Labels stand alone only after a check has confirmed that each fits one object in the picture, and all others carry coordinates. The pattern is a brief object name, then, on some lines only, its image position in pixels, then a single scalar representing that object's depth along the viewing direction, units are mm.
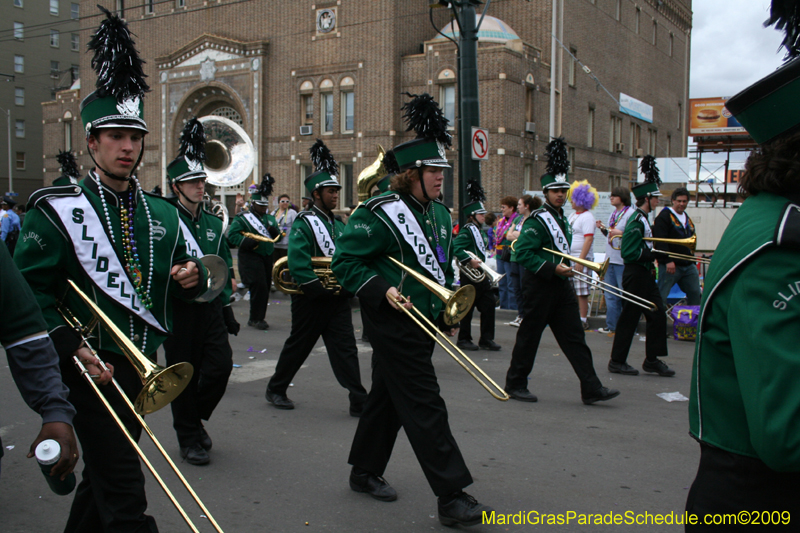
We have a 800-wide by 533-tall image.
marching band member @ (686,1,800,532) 1597
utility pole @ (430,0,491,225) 11477
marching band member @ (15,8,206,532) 2732
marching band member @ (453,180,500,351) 9367
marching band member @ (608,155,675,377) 7594
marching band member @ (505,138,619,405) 6305
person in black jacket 8609
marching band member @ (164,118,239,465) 4797
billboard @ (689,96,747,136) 36234
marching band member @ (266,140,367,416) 6062
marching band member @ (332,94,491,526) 3707
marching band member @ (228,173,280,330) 10750
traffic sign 11705
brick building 28656
